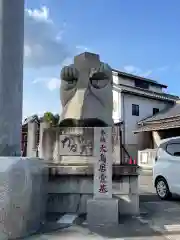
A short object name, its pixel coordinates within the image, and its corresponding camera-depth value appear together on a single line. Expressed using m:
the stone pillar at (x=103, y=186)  3.87
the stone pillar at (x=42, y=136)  4.92
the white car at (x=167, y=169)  5.66
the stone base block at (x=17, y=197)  2.99
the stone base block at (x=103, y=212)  3.86
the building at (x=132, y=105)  17.70
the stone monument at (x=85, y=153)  3.98
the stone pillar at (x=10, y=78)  3.86
